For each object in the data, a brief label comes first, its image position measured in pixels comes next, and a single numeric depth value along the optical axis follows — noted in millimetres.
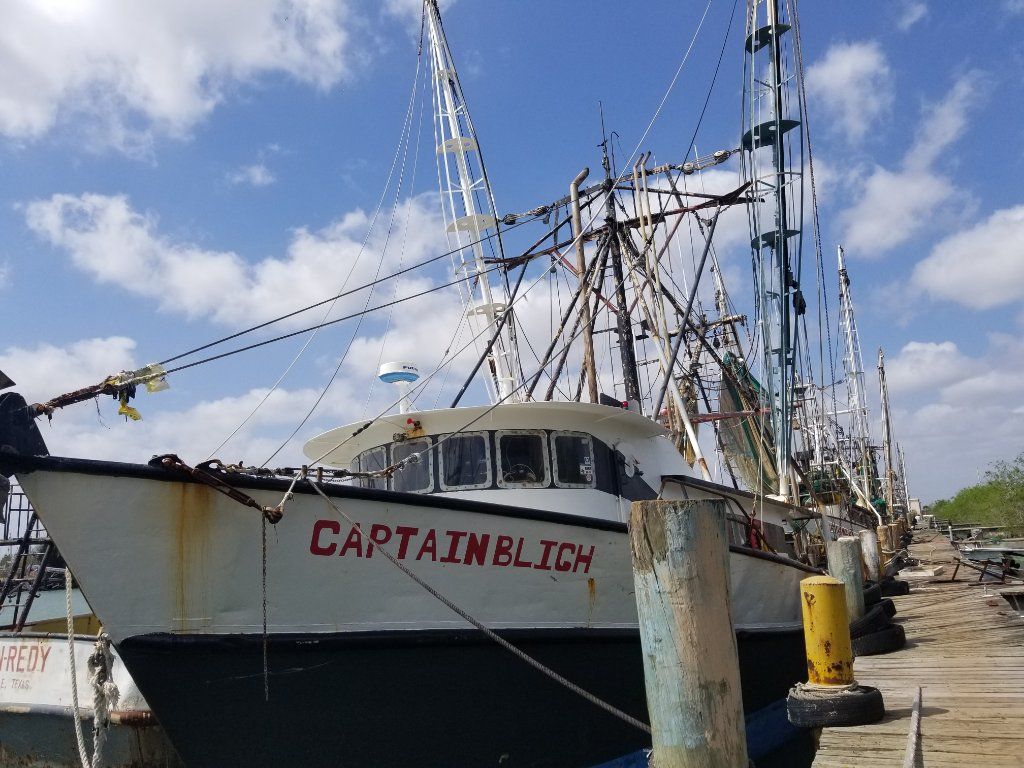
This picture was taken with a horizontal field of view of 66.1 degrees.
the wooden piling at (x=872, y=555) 15828
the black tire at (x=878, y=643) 8469
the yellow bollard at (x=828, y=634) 5531
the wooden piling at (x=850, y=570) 9266
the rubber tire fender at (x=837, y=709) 5379
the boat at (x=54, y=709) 7449
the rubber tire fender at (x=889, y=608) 10988
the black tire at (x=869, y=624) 8695
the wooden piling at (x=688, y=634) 3988
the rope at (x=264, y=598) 5438
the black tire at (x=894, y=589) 13852
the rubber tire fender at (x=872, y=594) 10492
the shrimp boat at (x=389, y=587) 5332
